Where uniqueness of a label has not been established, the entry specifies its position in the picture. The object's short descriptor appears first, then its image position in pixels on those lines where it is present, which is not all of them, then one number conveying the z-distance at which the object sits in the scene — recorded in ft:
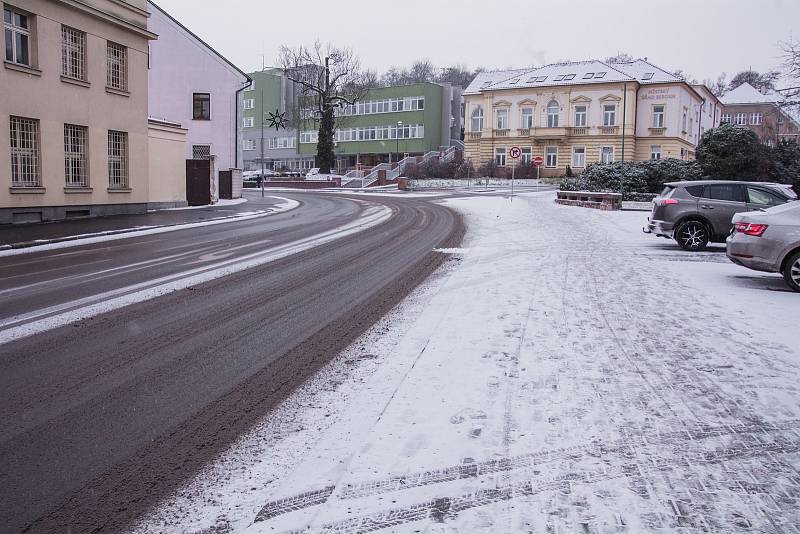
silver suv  50.34
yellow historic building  211.61
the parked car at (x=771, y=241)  34.06
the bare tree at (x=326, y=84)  205.46
